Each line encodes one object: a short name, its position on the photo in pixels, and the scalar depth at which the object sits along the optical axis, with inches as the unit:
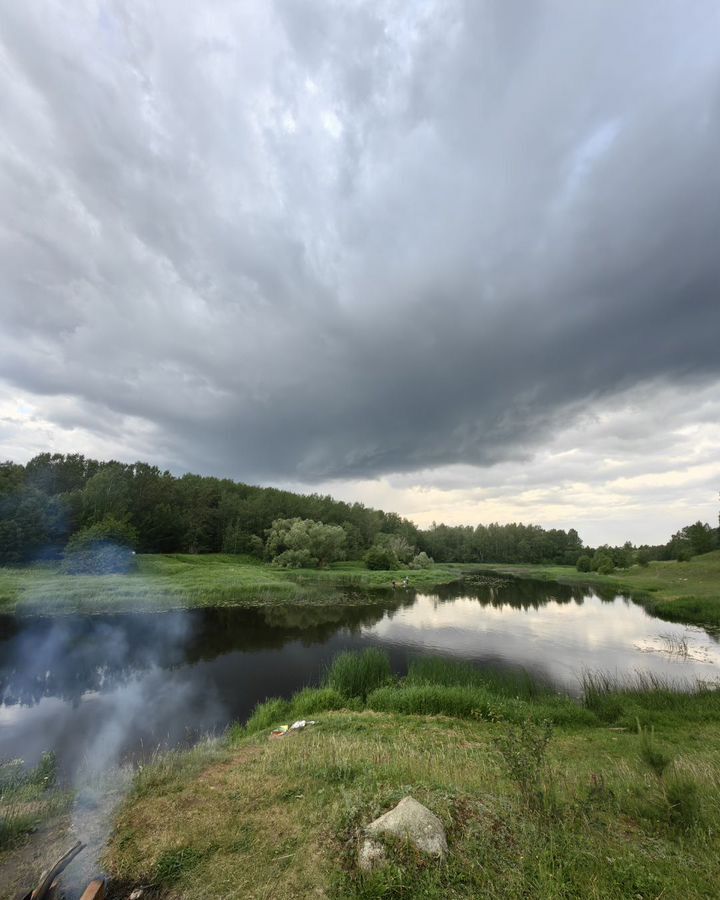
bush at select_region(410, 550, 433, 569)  3998.3
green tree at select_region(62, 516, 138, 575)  1852.9
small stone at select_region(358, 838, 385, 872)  213.5
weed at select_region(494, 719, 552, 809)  259.1
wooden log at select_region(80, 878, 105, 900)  201.8
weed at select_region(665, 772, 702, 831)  252.8
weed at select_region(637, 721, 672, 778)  276.8
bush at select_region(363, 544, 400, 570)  3405.5
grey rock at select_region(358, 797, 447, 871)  215.8
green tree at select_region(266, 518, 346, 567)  2878.9
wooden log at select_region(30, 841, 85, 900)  204.4
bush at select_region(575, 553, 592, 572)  4199.8
